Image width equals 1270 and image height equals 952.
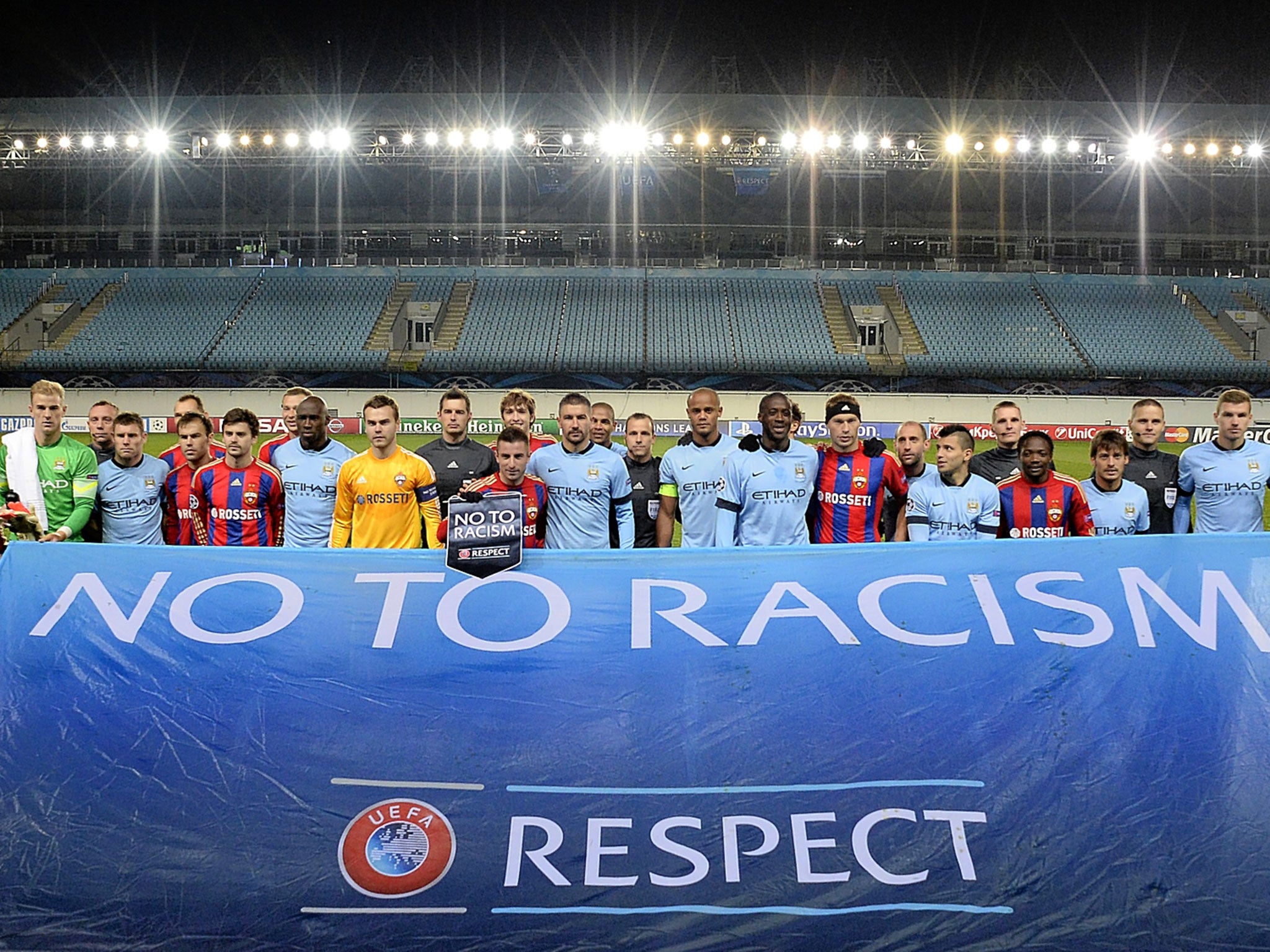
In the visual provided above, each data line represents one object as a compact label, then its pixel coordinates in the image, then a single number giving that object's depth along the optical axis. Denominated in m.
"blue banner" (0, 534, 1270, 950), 2.87
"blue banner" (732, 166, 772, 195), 38.69
